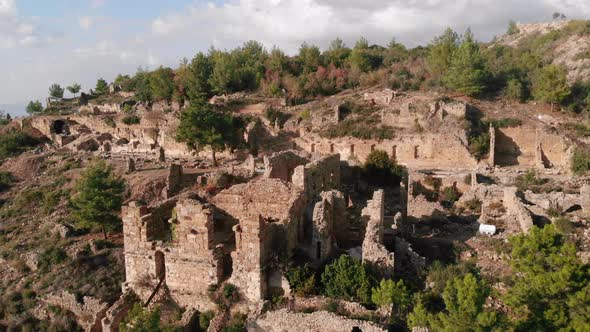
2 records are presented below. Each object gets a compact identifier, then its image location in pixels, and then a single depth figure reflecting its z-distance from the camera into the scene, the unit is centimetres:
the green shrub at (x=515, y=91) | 4269
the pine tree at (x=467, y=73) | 4253
